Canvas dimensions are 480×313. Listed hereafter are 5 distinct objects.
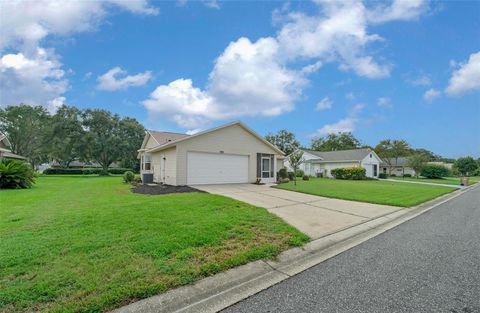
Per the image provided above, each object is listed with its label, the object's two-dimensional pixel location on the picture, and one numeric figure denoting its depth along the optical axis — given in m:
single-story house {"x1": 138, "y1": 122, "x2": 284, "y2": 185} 15.66
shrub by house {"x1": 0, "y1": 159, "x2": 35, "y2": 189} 13.89
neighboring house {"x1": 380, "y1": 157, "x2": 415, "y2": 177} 49.75
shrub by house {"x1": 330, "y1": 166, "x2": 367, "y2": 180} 31.67
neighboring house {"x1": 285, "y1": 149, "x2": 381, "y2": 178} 34.86
